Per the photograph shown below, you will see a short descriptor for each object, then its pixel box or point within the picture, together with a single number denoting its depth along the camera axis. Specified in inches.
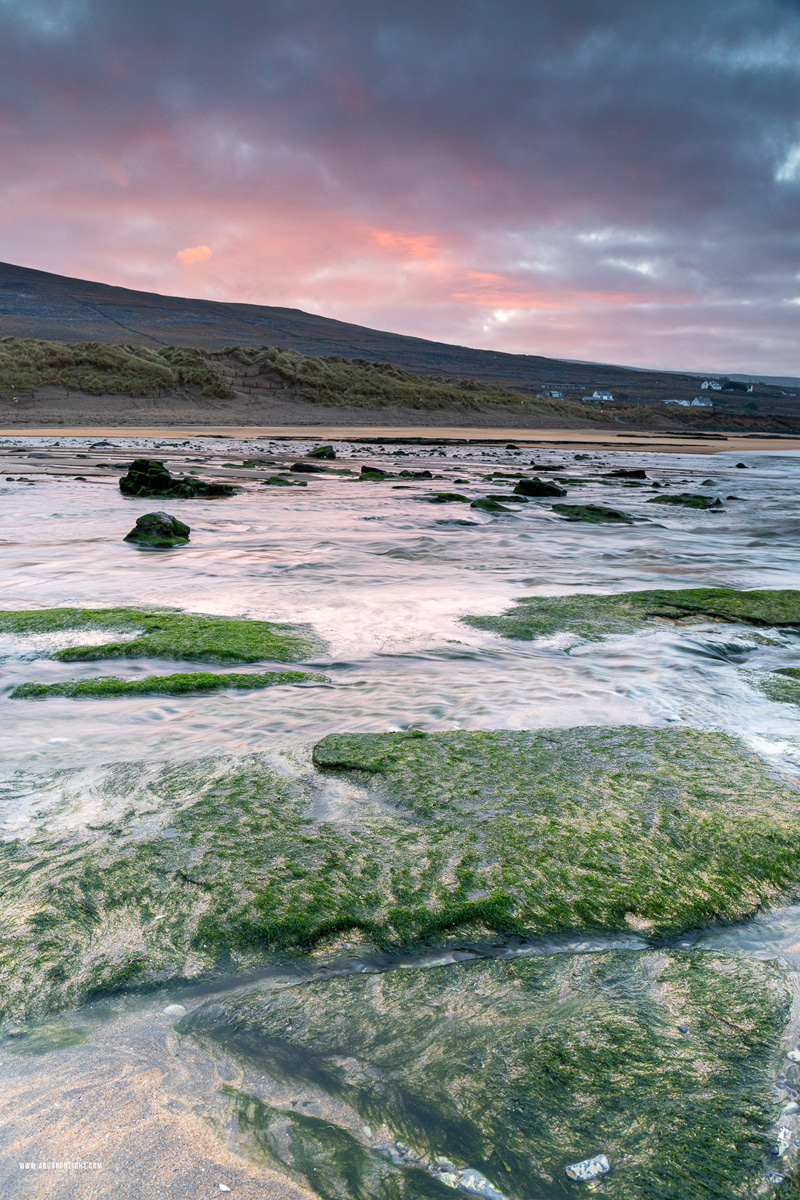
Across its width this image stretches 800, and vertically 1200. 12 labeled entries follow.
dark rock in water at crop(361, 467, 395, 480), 710.8
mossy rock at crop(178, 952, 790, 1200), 55.8
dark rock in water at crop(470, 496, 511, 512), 475.8
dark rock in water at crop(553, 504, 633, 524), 455.8
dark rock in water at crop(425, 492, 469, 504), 521.0
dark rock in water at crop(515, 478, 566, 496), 577.3
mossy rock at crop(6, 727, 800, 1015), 79.3
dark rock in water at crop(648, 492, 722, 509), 559.5
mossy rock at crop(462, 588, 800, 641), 204.5
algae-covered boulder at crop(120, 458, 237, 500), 509.0
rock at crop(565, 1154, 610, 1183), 54.9
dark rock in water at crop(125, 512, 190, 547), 320.5
